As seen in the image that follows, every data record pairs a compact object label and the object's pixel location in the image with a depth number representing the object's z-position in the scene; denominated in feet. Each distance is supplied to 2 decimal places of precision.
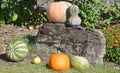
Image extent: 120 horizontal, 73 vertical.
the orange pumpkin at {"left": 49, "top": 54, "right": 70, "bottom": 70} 15.48
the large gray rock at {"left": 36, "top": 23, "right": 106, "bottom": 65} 16.26
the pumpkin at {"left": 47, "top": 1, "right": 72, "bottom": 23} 17.18
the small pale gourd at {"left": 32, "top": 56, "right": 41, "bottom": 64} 16.30
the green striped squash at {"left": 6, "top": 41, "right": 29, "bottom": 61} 16.38
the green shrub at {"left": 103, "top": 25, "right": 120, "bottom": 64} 16.73
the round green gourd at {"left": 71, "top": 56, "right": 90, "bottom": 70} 15.56
